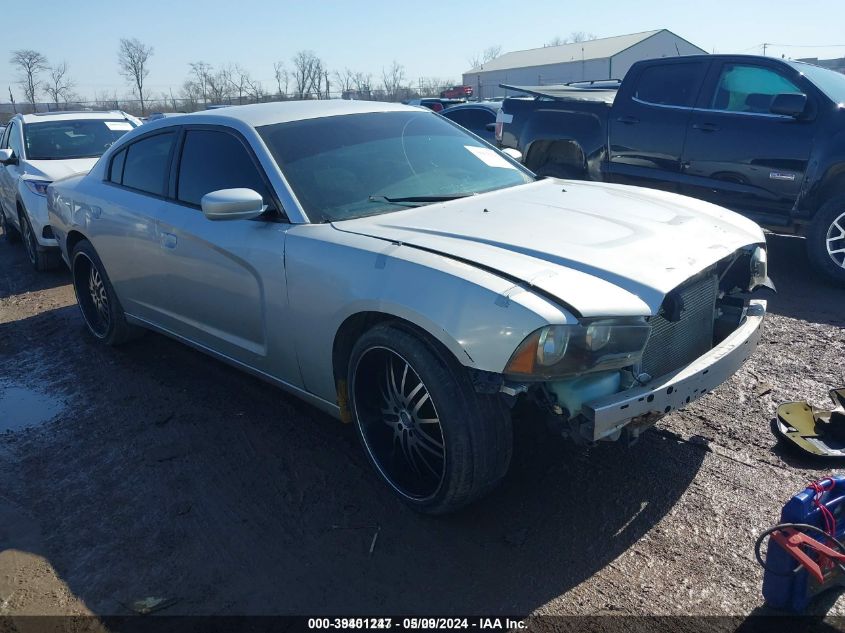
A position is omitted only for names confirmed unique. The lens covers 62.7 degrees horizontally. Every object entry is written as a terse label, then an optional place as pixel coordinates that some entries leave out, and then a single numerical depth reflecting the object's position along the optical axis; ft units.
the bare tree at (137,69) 201.43
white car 25.63
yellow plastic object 10.59
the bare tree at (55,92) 200.85
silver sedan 8.41
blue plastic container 7.29
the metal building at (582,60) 170.19
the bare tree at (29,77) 199.21
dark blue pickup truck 19.35
